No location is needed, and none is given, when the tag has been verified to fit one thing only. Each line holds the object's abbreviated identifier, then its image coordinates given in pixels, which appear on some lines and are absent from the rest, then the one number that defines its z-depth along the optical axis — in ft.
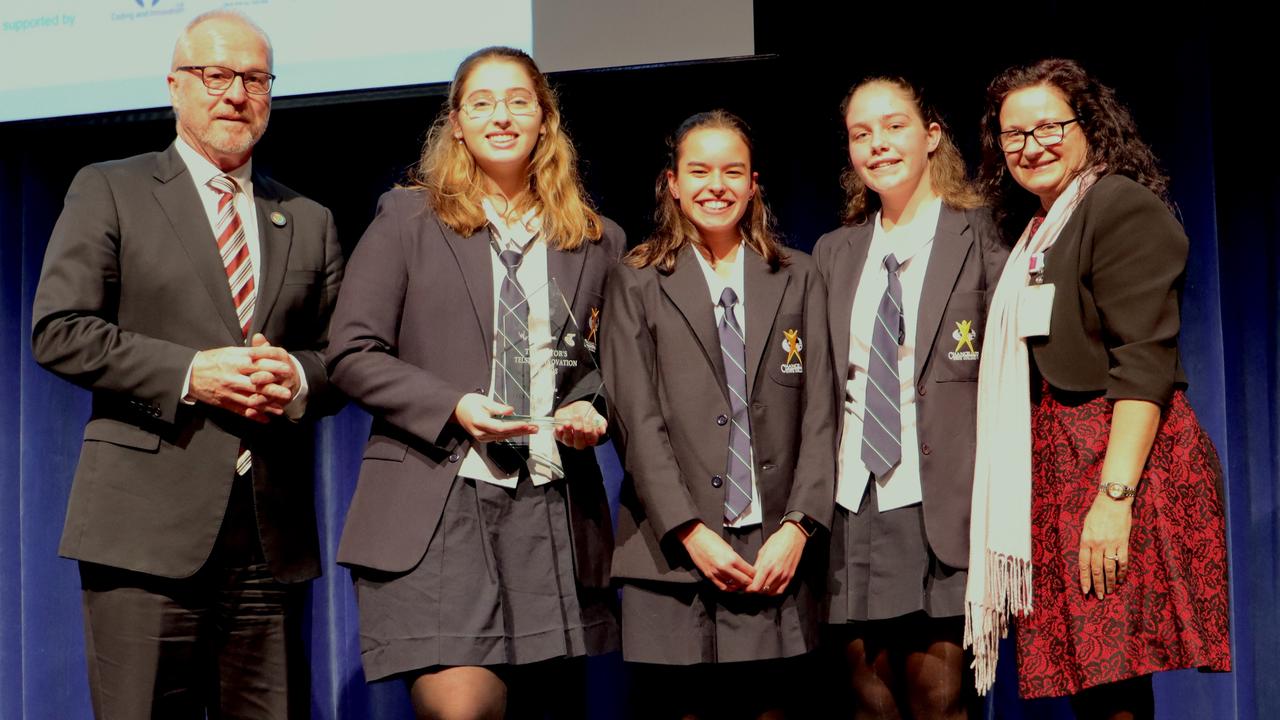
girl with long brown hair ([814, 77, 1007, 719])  7.85
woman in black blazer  7.00
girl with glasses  7.26
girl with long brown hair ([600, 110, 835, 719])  7.68
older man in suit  7.34
